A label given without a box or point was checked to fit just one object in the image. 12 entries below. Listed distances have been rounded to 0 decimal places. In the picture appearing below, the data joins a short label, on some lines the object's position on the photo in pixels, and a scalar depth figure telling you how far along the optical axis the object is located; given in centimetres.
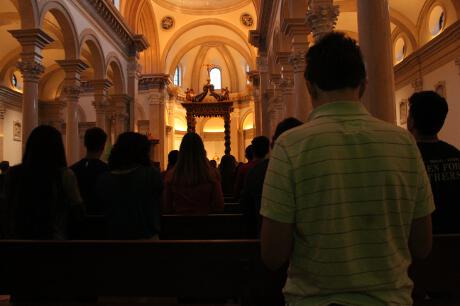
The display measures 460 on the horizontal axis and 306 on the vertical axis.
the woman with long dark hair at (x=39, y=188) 302
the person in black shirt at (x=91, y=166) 421
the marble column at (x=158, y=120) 2739
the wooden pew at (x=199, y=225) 405
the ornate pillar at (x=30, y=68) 1146
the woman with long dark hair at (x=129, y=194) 327
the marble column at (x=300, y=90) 1070
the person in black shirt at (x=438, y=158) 258
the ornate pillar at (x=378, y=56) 554
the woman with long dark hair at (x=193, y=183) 420
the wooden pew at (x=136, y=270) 239
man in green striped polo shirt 136
